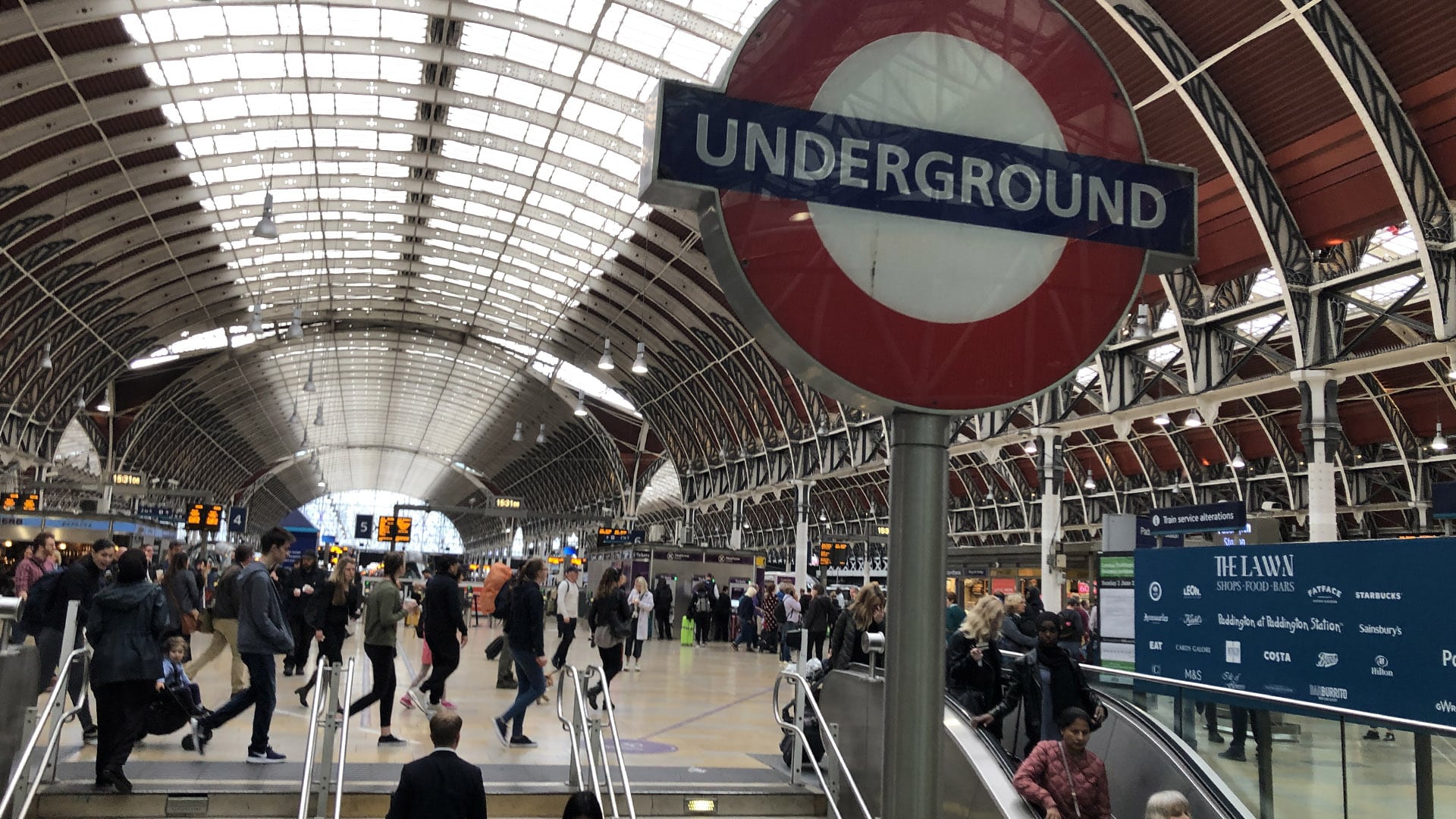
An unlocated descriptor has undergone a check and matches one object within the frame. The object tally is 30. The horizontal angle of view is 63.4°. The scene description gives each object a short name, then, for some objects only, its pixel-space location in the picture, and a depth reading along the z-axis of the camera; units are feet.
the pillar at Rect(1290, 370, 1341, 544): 59.36
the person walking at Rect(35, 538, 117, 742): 32.22
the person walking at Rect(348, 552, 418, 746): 33.24
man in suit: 16.48
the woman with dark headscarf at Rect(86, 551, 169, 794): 25.43
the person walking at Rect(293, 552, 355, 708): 38.09
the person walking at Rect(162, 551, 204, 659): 38.93
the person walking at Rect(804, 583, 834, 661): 44.11
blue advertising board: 26.73
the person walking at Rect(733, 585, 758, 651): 91.35
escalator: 24.40
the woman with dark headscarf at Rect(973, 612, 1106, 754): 26.73
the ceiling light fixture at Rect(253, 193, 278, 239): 75.15
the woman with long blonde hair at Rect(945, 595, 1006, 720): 28.96
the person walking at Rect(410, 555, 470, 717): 34.65
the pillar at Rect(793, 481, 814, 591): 120.26
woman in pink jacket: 22.44
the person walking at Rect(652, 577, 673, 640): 97.66
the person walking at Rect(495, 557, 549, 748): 34.76
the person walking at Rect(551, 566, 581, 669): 49.73
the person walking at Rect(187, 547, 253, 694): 34.63
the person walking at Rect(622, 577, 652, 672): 64.28
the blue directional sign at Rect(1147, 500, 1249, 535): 51.42
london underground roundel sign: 5.97
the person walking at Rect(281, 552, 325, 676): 44.29
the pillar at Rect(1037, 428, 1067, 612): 81.00
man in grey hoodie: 28.91
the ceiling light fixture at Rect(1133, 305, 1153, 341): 75.46
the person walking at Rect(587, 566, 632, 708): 41.01
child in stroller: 26.81
